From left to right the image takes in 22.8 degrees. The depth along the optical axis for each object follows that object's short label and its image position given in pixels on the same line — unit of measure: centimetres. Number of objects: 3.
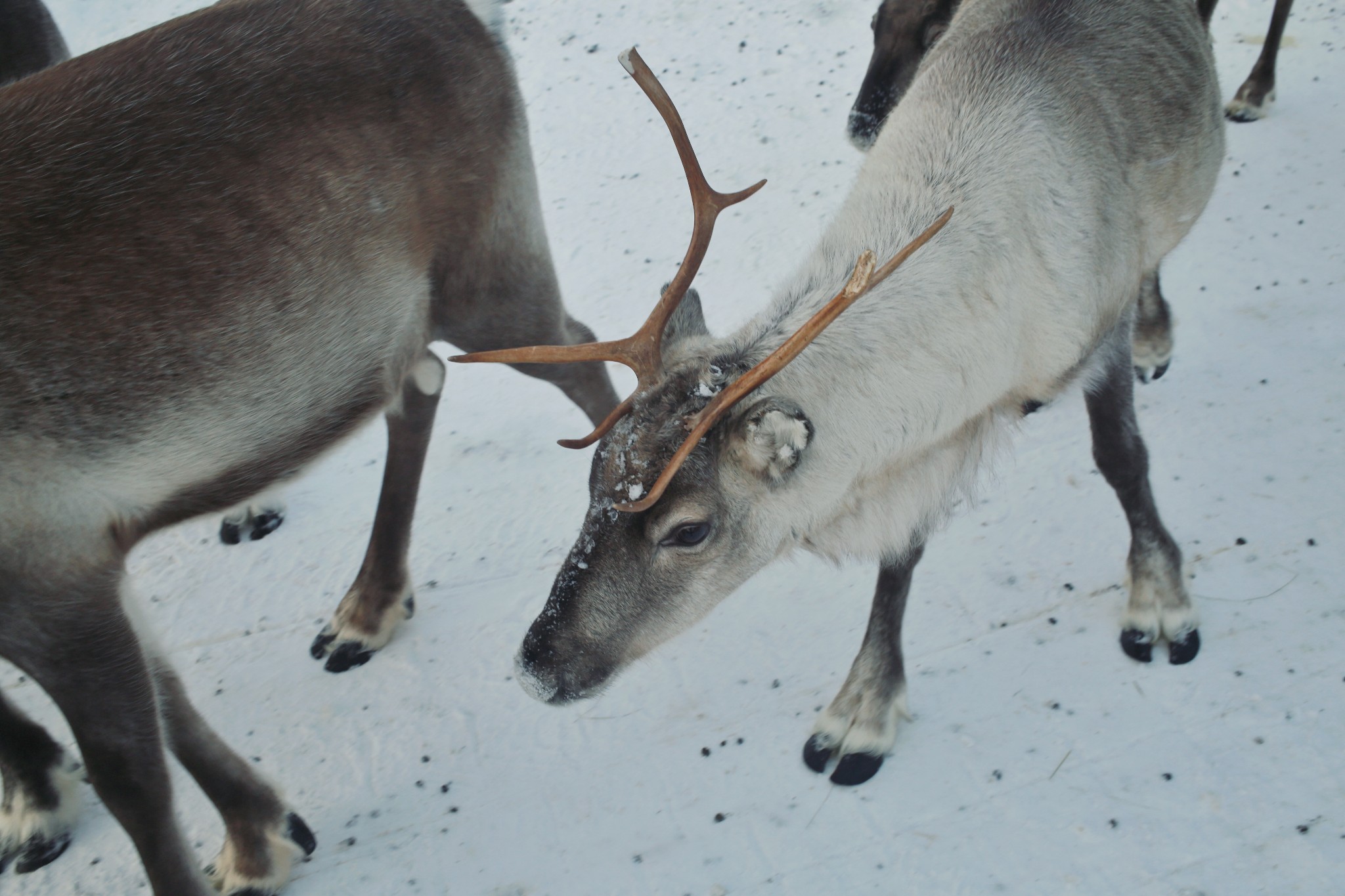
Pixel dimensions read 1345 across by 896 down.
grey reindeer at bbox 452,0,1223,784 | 337
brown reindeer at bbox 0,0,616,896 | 335
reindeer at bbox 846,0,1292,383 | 406
